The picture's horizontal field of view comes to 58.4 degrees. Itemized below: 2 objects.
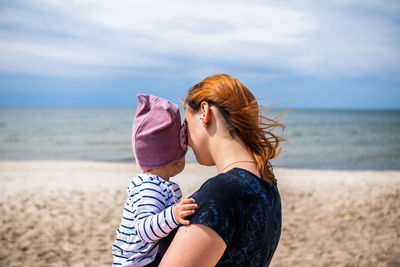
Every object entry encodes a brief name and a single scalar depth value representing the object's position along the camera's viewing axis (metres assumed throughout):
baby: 1.81
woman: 1.30
